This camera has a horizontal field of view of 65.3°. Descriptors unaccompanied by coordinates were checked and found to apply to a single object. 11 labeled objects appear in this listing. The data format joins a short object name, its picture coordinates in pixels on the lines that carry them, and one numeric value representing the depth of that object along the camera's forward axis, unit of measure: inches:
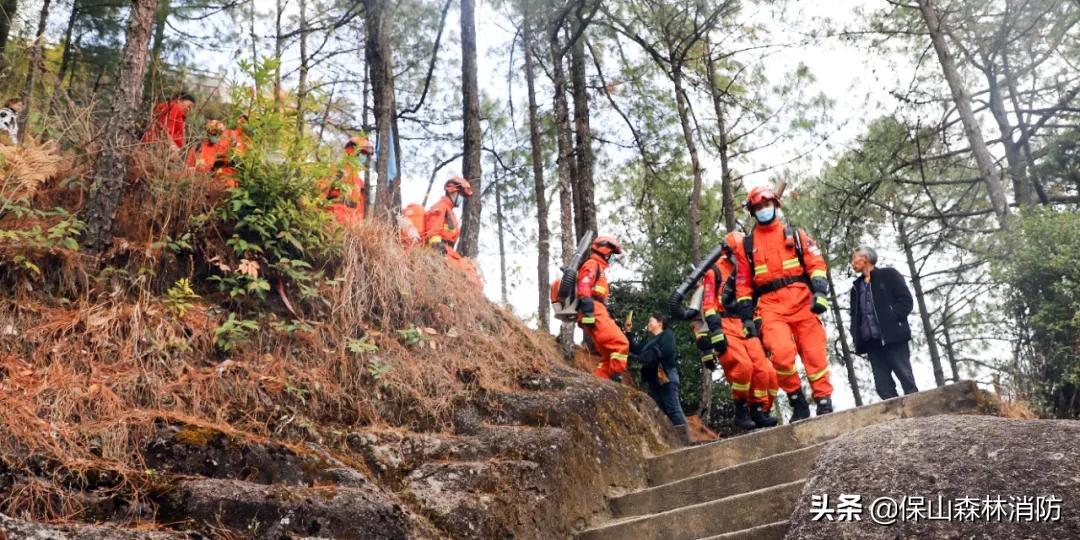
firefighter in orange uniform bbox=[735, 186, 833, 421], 313.0
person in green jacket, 402.6
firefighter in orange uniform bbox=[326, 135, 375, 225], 283.9
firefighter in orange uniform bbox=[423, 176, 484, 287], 423.2
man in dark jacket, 331.9
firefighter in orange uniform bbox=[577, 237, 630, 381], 383.2
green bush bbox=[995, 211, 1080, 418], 398.9
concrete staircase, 218.2
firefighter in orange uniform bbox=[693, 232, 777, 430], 340.5
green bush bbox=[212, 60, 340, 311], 262.1
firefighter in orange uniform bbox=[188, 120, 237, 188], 271.3
